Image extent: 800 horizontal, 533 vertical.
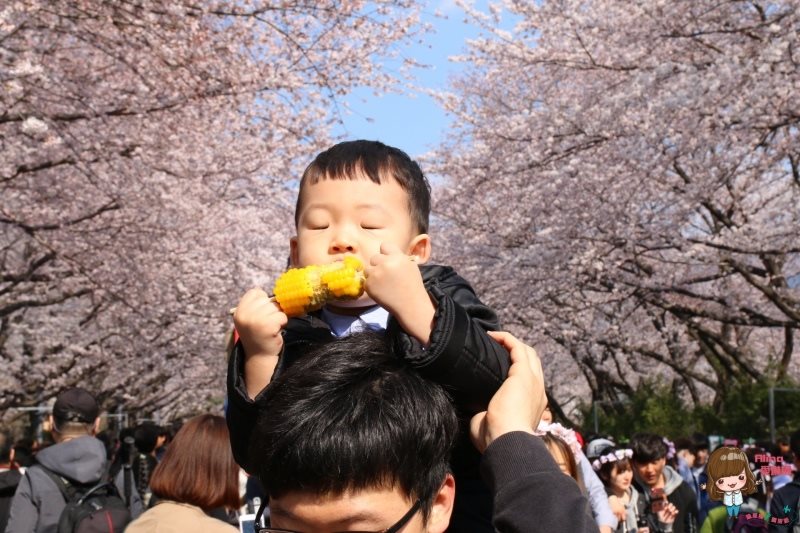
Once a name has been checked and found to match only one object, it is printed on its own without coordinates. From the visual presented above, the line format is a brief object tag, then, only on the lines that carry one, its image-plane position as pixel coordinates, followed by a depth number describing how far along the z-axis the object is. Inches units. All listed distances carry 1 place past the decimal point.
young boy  72.2
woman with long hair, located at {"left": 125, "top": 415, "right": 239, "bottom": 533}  156.5
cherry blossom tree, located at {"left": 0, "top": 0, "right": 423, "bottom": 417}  378.0
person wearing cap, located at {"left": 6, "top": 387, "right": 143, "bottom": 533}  209.8
